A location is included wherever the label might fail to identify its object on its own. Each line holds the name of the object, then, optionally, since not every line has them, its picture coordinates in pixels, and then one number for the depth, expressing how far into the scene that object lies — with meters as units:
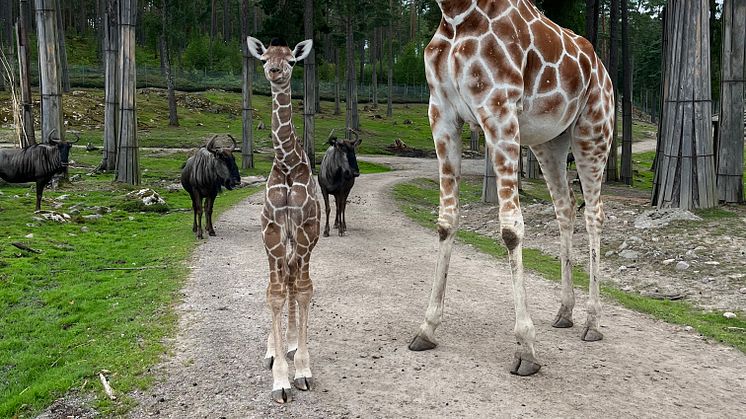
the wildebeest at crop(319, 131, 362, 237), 14.23
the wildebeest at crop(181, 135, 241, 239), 13.62
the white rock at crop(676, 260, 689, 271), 11.45
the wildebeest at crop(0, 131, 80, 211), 16.12
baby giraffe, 5.77
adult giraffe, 6.12
